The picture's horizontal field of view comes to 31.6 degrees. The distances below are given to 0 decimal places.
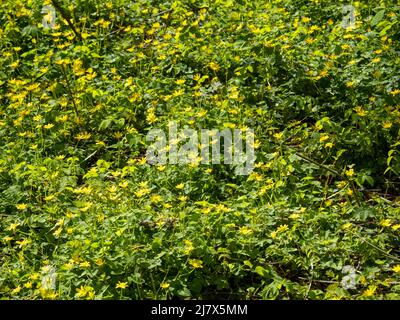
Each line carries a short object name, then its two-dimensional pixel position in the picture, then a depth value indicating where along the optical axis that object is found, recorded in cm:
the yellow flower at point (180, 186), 366
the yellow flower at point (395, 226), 339
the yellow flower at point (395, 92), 420
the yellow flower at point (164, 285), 312
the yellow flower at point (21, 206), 368
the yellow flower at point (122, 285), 309
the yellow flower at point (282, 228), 338
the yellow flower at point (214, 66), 465
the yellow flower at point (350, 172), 372
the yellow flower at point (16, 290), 319
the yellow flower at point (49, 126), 436
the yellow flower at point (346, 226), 339
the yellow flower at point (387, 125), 402
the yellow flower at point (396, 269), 315
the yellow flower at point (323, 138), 398
